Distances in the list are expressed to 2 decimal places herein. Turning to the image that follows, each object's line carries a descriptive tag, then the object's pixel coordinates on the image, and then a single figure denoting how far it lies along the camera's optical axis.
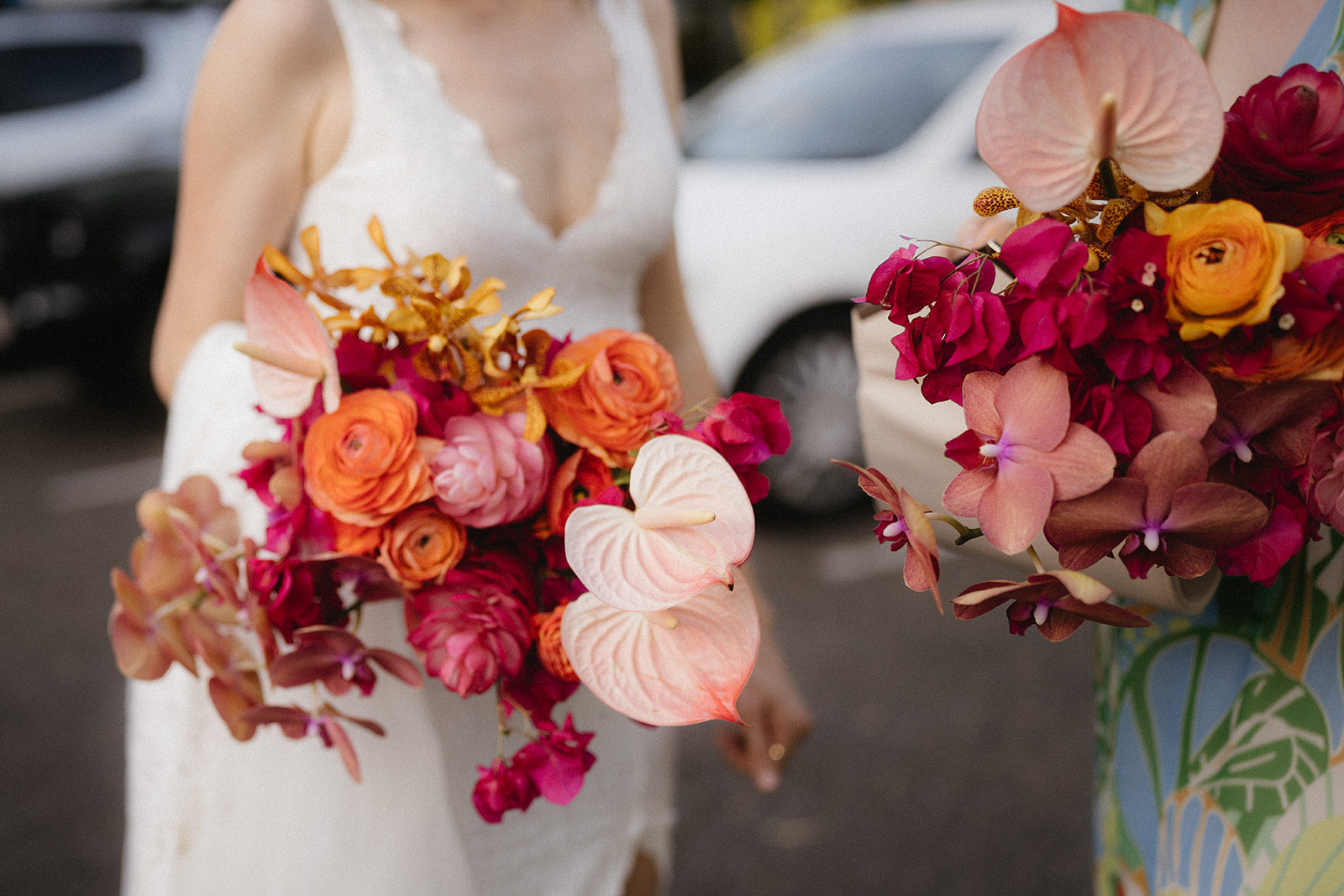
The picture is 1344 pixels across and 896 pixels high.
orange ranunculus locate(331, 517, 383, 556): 0.88
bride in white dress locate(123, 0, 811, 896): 1.15
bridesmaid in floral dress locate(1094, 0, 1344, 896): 0.88
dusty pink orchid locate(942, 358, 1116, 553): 0.65
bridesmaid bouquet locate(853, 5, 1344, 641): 0.65
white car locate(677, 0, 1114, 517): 4.05
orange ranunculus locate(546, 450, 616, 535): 0.90
